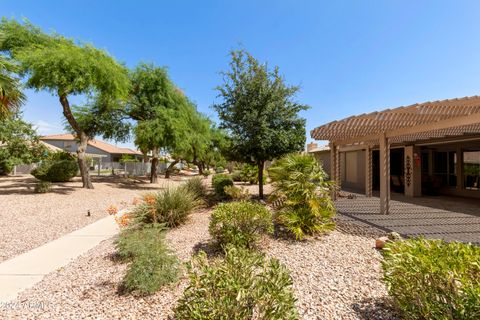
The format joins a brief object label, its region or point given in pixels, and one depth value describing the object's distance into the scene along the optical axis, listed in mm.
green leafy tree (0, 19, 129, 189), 11914
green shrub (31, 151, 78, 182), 16609
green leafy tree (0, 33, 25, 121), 7680
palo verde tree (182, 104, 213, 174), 19248
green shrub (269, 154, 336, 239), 5438
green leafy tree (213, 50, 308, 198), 9742
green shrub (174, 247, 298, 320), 2293
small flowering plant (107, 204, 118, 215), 6313
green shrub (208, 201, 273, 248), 4676
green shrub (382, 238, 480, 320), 2166
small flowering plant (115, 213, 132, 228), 6107
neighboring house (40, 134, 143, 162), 51656
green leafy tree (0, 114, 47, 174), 23719
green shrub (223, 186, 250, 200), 10544
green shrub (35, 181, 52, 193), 12898
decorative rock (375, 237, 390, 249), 4879
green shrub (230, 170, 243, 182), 22031
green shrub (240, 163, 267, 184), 20119
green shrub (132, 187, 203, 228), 6671
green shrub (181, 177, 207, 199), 10594
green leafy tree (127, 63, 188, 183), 16859
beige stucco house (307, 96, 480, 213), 6246
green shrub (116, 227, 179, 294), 3393
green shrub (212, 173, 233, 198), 11925
